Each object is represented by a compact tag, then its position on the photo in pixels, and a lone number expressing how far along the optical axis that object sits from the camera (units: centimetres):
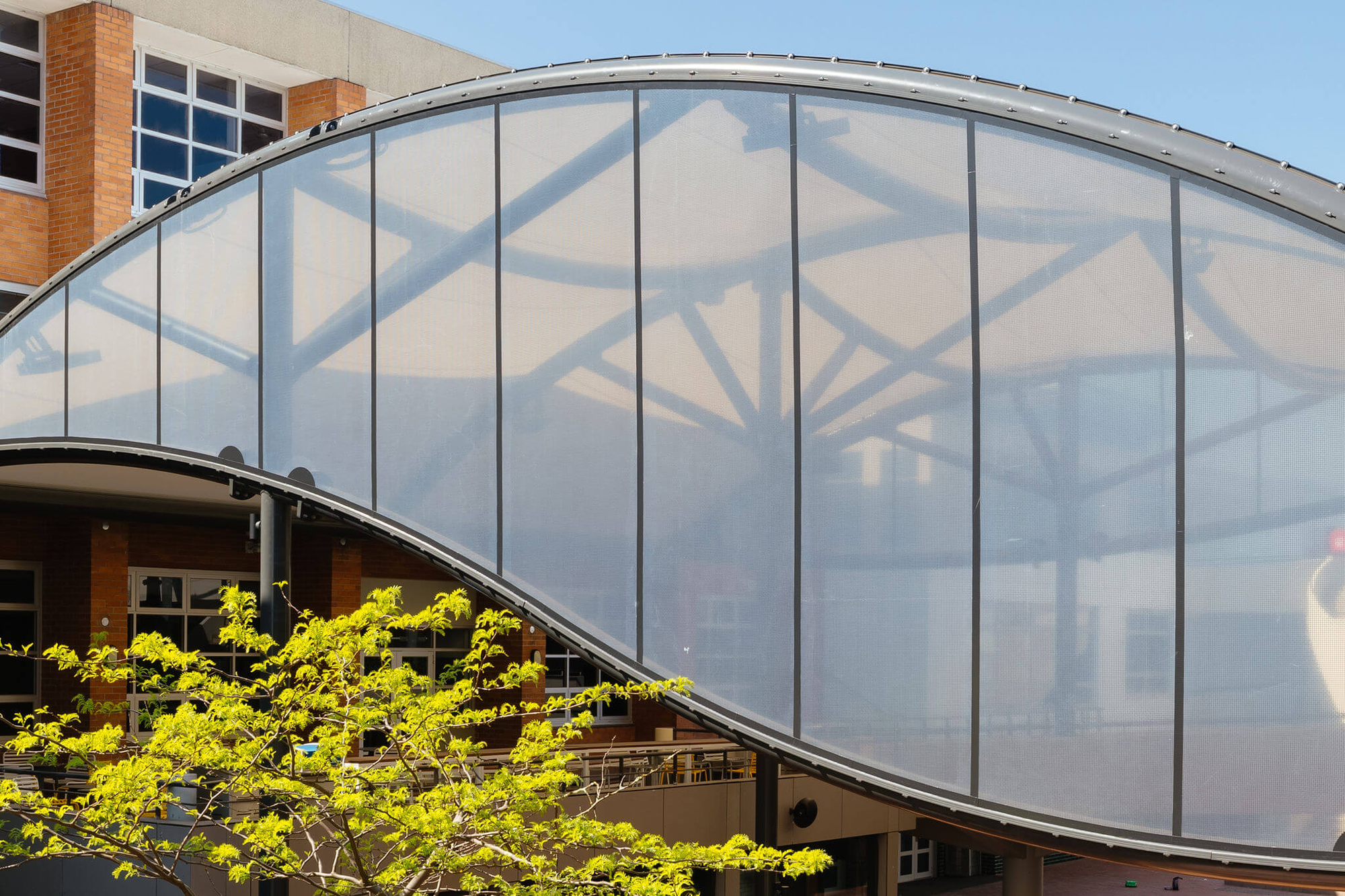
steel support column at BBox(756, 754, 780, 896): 2281
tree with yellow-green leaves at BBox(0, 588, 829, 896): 899
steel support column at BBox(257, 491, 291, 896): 1381
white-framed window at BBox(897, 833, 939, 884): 3591
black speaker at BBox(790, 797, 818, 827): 2458
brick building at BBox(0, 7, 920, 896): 2175
